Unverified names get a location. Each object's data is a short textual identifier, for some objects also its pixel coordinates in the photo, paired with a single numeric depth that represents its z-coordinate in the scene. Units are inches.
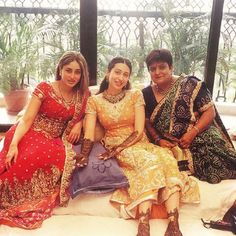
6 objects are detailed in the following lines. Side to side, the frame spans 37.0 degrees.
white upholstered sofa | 75.8
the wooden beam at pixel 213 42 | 150.9
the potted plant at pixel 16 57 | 153.0
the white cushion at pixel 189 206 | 83.5
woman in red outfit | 81.8
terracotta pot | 156.6
